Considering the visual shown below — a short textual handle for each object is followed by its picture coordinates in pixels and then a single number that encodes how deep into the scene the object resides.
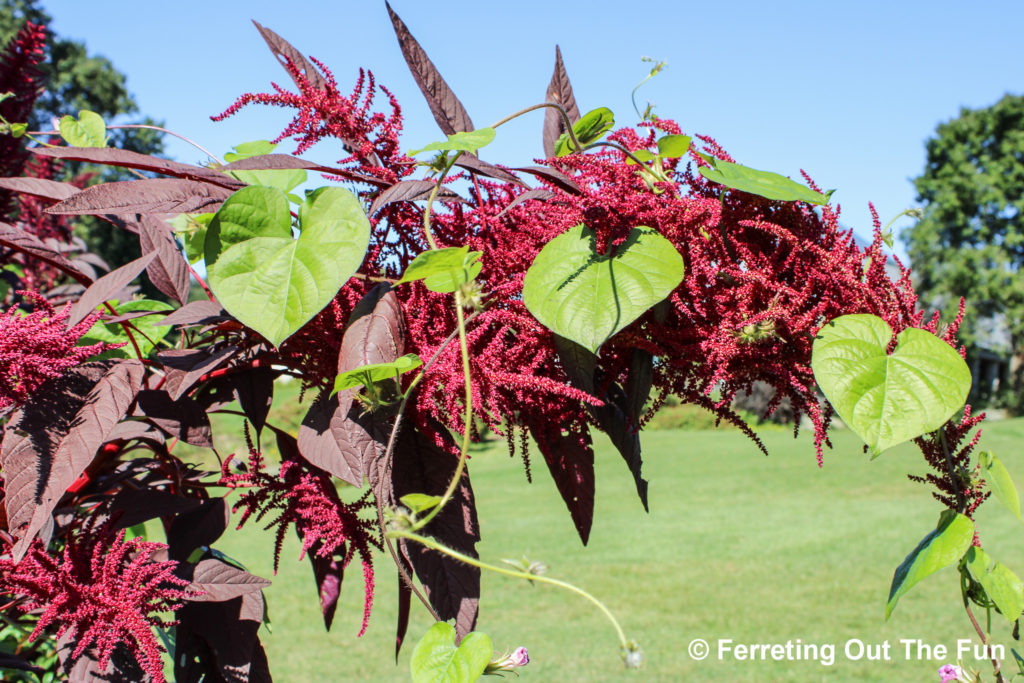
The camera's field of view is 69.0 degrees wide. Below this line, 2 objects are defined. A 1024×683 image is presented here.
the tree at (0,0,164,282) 18.02
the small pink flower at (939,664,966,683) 0.80
